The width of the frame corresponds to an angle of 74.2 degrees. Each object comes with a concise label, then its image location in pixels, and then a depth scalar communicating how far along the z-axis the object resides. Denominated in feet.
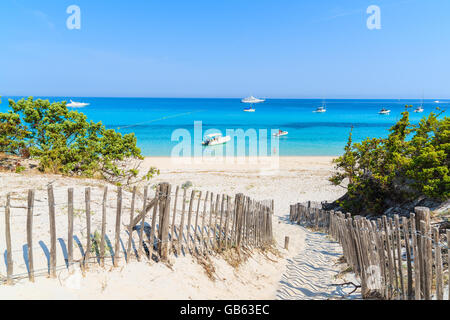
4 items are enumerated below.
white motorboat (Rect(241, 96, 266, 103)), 522.31
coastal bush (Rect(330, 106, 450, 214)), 26.76
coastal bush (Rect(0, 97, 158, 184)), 33.96
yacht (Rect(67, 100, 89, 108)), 343.91
